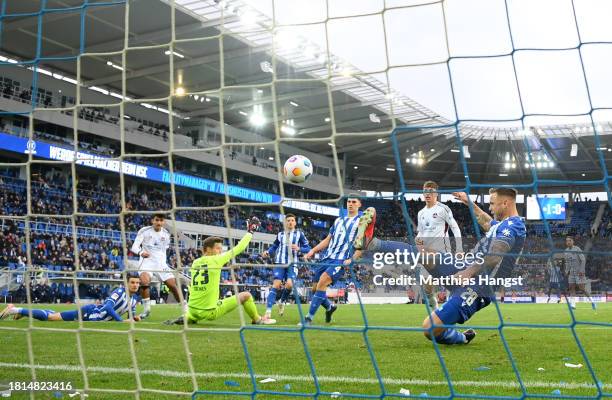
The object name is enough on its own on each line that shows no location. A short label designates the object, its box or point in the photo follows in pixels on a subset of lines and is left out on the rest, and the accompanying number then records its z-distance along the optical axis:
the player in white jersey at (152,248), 9.52
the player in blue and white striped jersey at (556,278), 14.48
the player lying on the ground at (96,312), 7.91
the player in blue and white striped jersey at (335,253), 7.70
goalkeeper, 6.73
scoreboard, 29.90
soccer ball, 7.15
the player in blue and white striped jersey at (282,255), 9.45
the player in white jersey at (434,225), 8.92
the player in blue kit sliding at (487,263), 4.98
